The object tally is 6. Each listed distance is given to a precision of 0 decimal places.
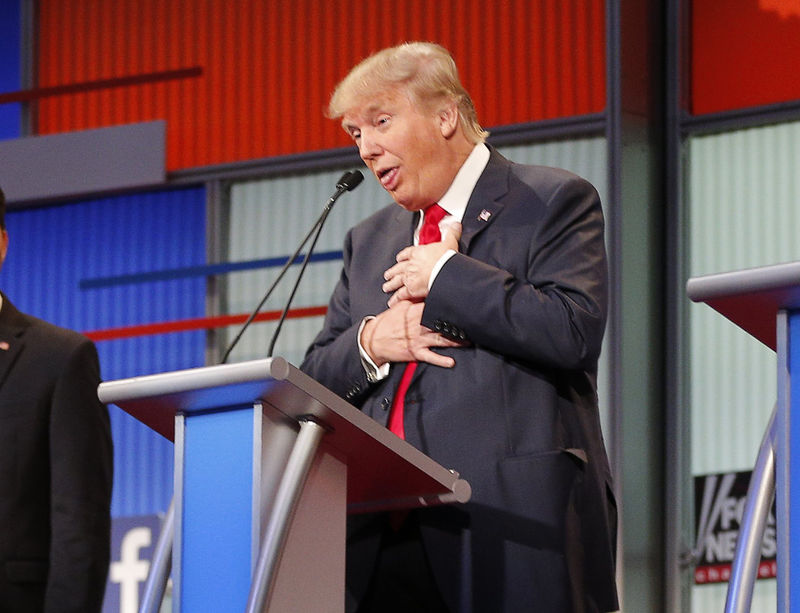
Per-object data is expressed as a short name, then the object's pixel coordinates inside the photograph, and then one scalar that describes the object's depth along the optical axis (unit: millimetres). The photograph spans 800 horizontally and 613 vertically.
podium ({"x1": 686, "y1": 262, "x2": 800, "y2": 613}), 7777
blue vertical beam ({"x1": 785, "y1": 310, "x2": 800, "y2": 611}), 7780
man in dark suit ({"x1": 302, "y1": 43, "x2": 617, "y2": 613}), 8362
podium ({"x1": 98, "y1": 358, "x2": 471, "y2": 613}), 8044
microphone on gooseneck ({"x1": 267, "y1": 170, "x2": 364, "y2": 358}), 8592
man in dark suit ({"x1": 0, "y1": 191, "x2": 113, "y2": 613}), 8955
